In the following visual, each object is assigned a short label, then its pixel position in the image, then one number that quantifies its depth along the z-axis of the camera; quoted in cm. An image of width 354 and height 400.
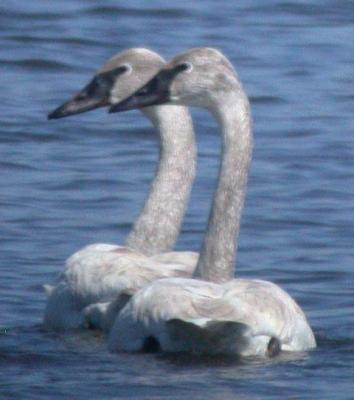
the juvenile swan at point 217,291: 1875
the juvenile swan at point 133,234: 2084
